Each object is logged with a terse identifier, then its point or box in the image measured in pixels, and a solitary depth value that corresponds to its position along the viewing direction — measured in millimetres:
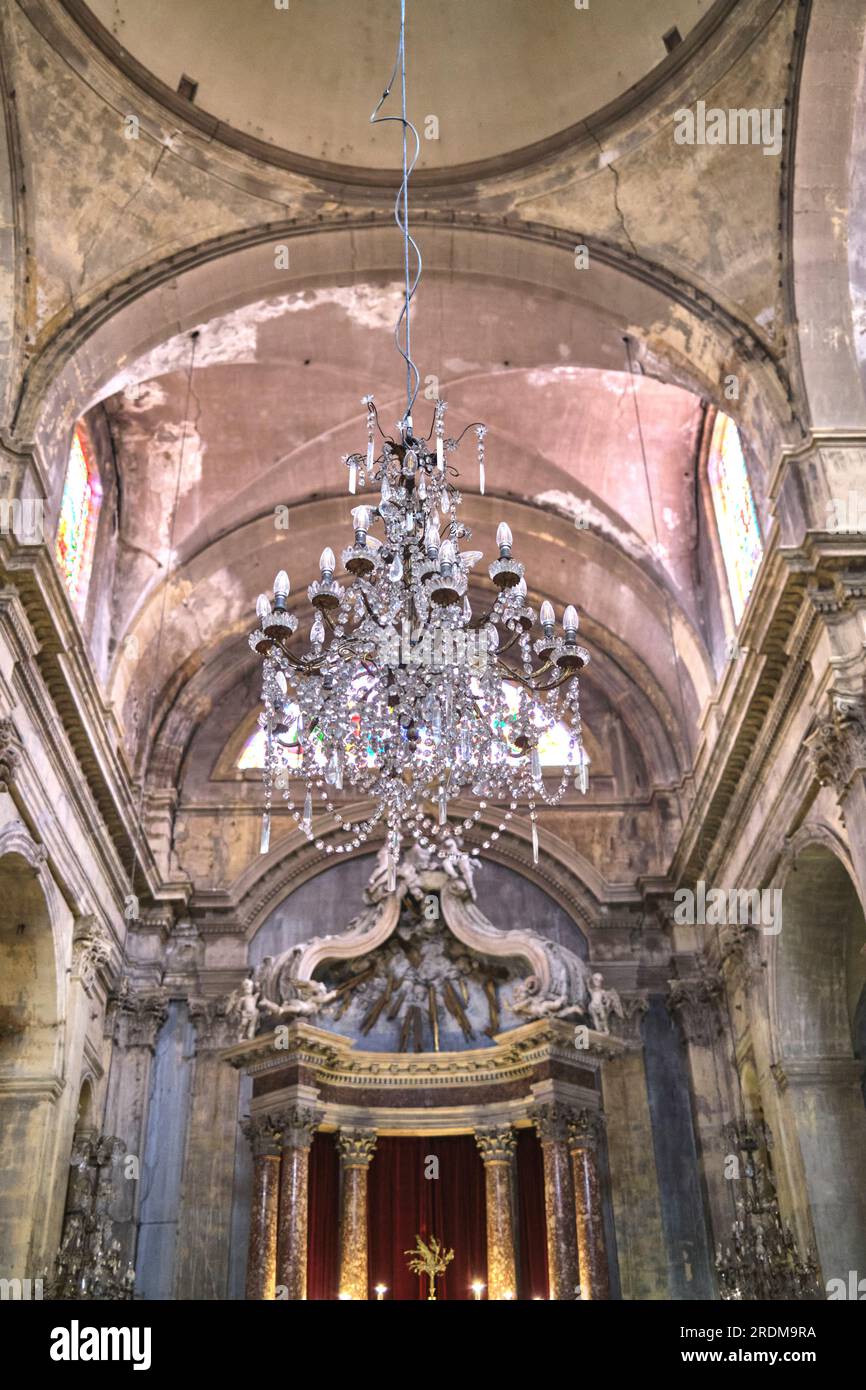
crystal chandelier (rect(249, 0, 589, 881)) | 8109
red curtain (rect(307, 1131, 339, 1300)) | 12867
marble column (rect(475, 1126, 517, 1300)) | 12484
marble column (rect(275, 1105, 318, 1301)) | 11969
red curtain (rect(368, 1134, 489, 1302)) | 13281
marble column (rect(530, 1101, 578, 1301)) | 11969
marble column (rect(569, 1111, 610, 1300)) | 12008
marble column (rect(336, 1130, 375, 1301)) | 12445
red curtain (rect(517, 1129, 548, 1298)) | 13008
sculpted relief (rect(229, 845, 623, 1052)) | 13617
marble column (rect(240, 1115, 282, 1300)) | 12039
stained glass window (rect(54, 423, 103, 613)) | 12828
